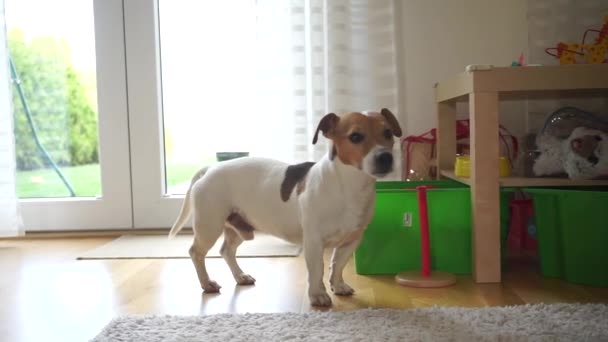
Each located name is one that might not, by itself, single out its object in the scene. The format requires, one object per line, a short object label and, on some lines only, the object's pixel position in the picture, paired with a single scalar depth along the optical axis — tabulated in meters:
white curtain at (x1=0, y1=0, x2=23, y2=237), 2.61
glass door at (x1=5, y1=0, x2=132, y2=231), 2.79
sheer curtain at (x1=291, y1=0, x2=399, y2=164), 2.42
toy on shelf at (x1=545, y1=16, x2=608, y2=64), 2.05
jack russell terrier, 1.59
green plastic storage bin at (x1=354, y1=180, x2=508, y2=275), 1.90
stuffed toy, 1.84
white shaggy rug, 1.27
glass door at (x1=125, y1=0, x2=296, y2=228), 2.76
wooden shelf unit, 1.76
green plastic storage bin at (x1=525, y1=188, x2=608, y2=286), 1.70
